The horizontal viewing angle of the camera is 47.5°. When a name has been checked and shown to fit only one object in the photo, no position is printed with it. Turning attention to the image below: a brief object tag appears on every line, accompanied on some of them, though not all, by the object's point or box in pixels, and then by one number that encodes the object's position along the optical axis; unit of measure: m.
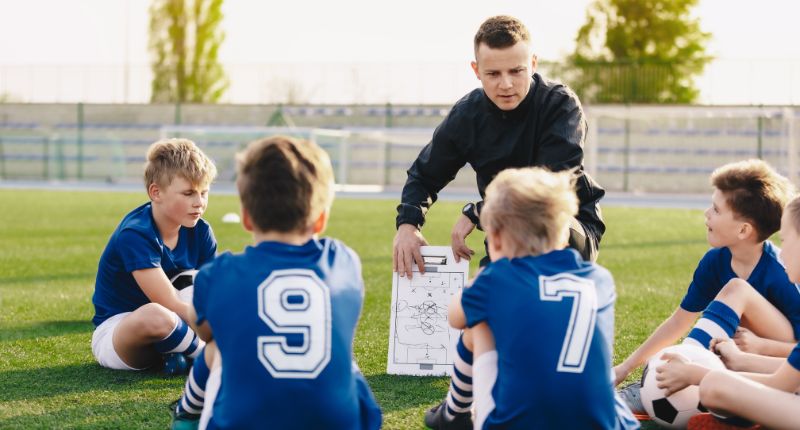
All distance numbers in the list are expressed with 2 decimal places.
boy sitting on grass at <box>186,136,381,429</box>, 2.15
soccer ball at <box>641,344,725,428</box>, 2.87
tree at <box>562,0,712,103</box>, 33.97
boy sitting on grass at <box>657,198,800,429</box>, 2.55
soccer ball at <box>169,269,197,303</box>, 3.78
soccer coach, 3.51
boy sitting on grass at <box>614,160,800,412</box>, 3.04
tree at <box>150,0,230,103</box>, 35.59
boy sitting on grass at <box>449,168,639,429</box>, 2.26
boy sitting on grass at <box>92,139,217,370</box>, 3.55
